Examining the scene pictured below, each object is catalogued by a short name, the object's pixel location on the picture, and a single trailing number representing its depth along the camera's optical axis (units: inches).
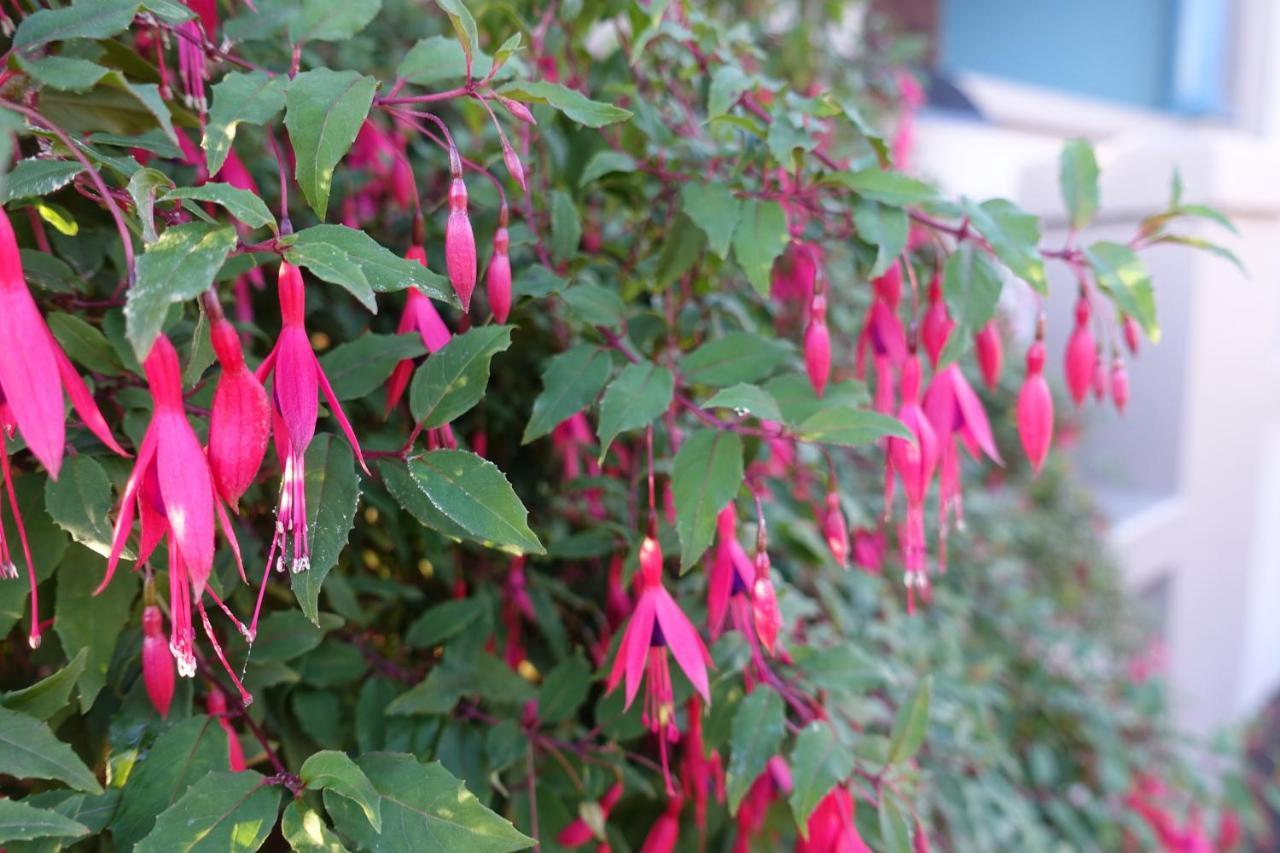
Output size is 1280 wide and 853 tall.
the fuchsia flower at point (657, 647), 16.9
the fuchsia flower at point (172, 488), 10.4
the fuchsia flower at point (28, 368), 9.9
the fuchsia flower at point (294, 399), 11.6
